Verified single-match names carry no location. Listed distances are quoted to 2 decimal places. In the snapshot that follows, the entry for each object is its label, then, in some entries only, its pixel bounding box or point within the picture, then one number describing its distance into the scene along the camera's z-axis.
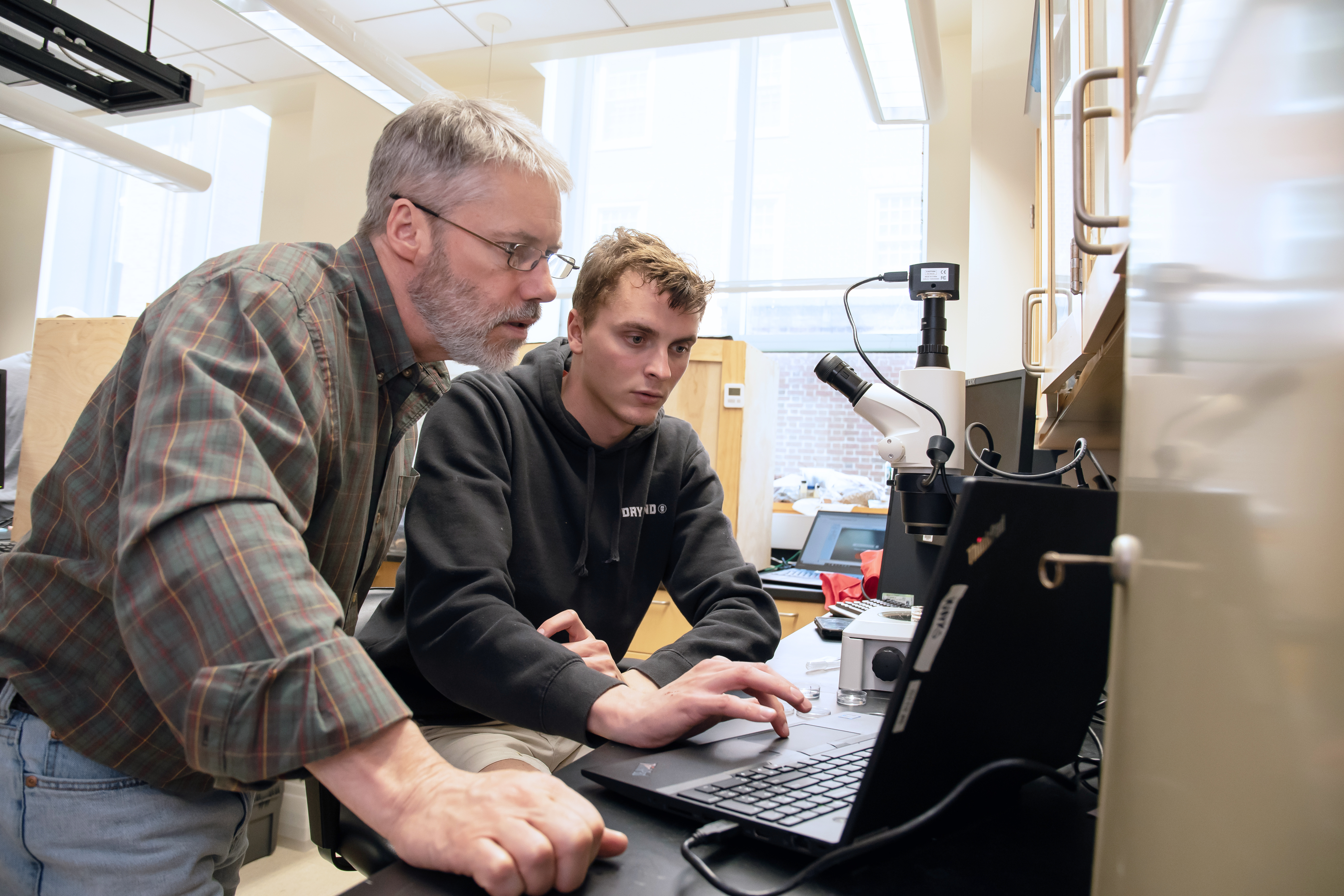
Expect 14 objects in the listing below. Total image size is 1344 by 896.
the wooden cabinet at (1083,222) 0.68
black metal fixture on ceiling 2.90
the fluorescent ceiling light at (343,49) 2.55
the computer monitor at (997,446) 1.57
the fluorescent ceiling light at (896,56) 2.07
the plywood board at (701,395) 2.86
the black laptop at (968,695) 0.49
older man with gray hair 0.57
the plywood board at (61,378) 3.10
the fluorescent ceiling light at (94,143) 3.36
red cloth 2.06
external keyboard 1.62
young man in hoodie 0.90
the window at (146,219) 5.09
